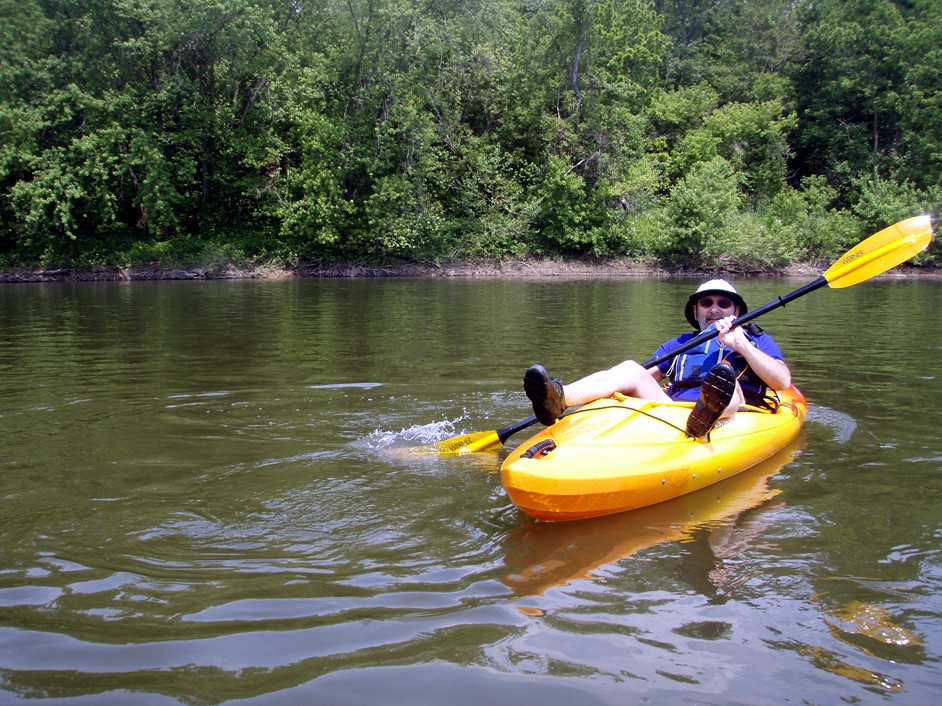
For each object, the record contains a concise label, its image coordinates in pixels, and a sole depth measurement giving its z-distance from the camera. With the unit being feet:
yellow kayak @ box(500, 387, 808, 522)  11.97
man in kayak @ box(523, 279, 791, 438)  12.87
